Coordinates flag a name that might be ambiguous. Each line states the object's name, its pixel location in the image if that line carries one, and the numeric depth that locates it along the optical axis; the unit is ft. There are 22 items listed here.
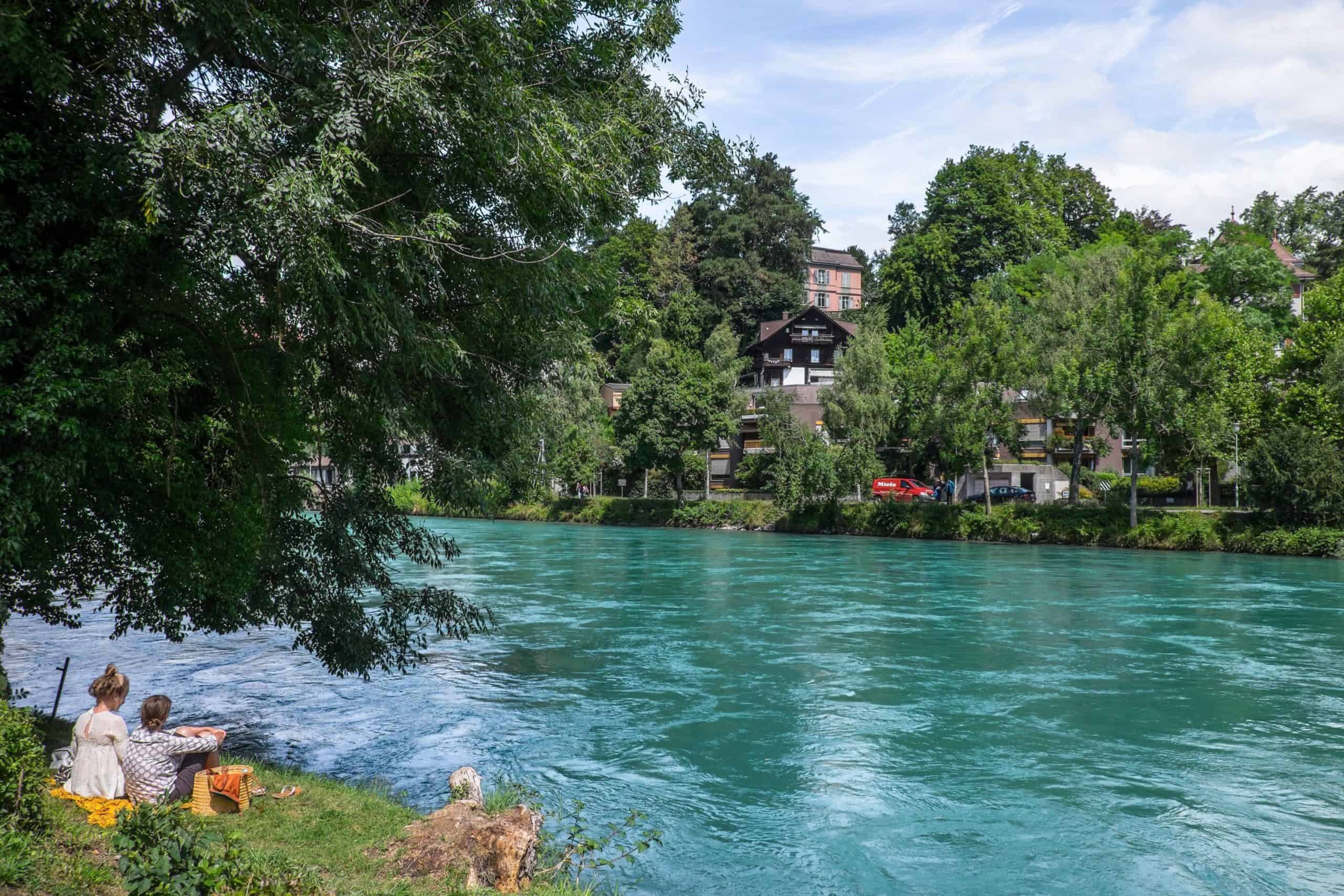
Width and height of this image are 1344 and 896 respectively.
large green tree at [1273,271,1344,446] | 154.71
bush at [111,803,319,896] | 18.90
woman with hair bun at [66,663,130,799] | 29.53
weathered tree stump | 28.12
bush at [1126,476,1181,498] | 193.67
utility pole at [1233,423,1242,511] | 160.04
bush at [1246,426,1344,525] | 142.41
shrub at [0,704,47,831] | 22.47
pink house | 369.30
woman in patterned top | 30.22
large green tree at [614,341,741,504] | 220.43
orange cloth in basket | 31.42
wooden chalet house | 287.48
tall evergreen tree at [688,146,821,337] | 309.83
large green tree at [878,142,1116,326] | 270.87
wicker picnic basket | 30.66
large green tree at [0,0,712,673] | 30.35
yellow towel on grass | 27.17
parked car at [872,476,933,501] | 201.05
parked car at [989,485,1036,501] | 199.31
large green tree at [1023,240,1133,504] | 165.68
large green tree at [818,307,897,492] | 192.44
